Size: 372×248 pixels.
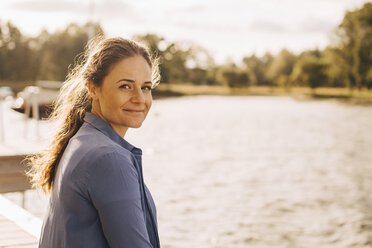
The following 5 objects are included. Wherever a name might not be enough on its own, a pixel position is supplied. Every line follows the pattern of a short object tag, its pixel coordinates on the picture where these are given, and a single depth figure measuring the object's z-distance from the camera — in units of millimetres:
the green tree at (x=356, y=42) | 60656
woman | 1462
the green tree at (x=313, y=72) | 73875
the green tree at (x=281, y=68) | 93125
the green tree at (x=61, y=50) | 65812
